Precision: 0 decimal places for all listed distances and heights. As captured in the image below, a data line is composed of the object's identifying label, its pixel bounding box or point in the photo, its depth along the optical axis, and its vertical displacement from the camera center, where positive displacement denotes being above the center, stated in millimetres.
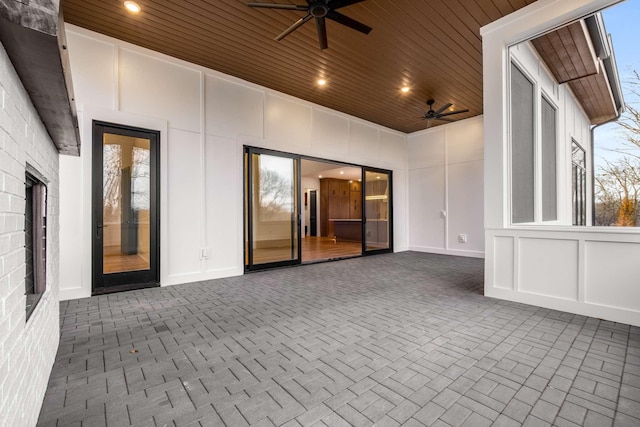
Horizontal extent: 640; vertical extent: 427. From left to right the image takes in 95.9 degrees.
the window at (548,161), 4535 +844
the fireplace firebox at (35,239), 1634 -142
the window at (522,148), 3824 +896
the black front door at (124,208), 3895 +100
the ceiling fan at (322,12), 2943 +2125
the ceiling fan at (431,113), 6042 +2105
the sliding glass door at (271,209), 5273 +99
